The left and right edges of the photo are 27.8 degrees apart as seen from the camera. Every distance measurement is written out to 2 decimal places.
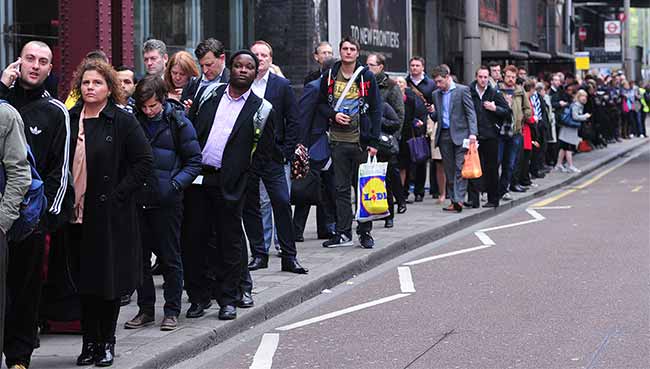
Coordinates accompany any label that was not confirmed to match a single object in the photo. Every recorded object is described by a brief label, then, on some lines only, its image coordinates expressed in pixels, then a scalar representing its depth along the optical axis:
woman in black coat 6.95
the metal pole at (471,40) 22.50
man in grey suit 15.77
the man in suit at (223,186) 8.48
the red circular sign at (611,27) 50.66
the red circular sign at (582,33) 56.66
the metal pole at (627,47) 48.16
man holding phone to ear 6.75
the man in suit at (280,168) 10.20
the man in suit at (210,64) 9.35
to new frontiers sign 22.38
